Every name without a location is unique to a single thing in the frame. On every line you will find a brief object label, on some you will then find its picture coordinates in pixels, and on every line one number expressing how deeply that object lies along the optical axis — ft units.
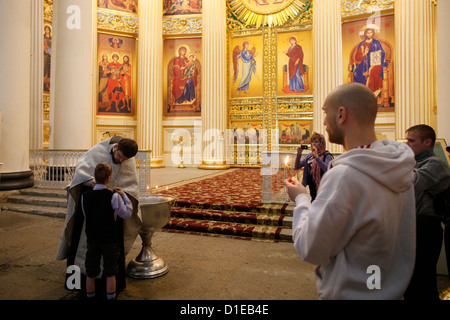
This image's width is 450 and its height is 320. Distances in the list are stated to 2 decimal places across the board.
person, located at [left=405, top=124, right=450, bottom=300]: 6.81
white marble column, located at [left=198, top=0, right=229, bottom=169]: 40.01
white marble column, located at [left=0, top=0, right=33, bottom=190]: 20.62
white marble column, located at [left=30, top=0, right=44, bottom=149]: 29.56
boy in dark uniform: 7.62
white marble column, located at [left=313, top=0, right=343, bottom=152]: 33.40
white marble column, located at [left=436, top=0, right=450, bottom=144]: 14.15
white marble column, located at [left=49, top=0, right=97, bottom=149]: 23.89
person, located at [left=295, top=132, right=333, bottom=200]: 12.07
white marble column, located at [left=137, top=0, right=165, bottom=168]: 40.65
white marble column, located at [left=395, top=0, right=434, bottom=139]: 30.01
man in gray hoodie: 3.40
